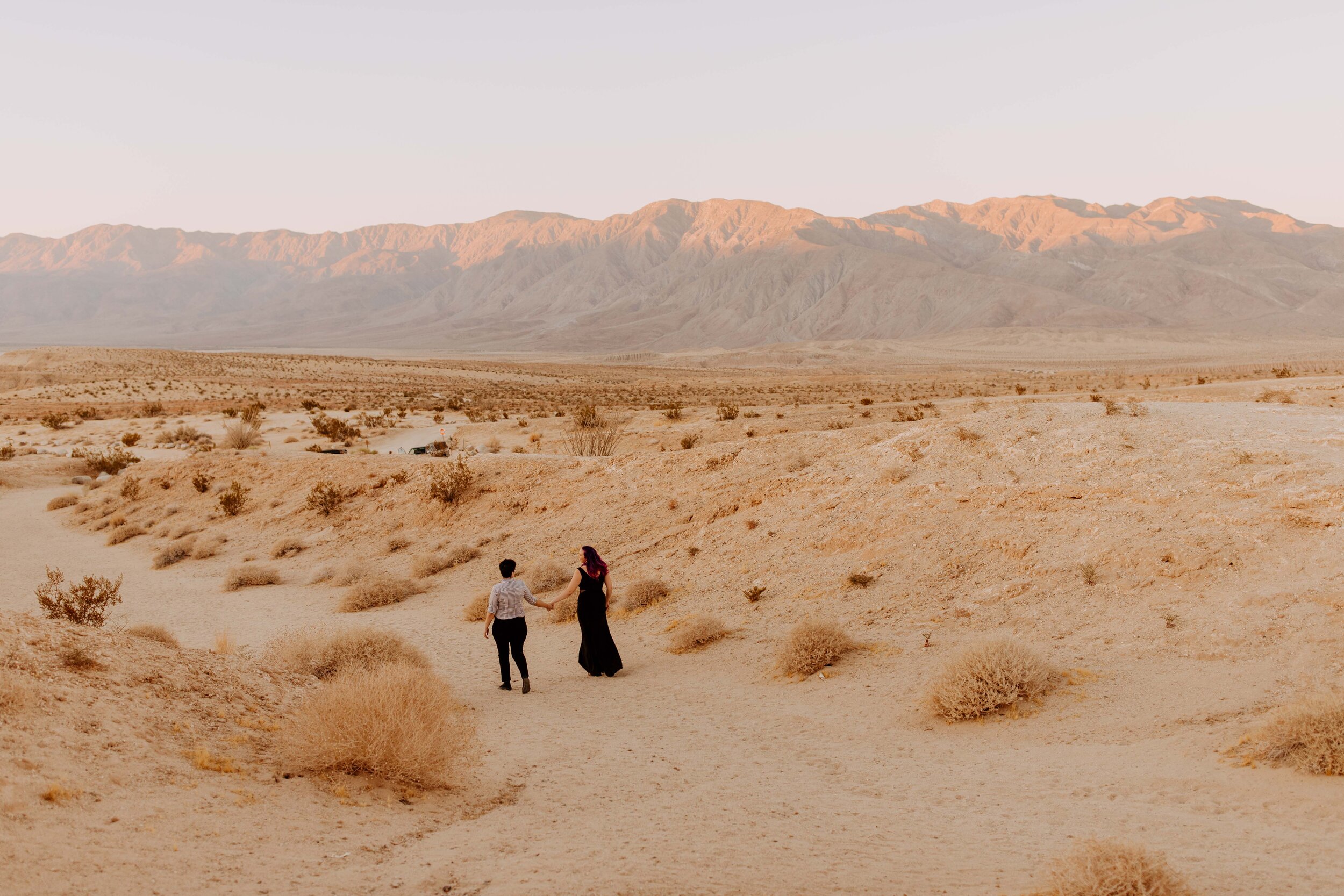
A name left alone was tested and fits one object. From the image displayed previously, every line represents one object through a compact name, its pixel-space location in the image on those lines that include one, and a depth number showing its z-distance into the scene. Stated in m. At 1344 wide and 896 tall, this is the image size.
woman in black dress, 10.66
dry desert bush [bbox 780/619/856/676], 10.52
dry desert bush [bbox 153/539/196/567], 19.50
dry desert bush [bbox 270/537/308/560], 19.53
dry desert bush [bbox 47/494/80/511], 25.81
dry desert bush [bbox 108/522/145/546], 21.91
